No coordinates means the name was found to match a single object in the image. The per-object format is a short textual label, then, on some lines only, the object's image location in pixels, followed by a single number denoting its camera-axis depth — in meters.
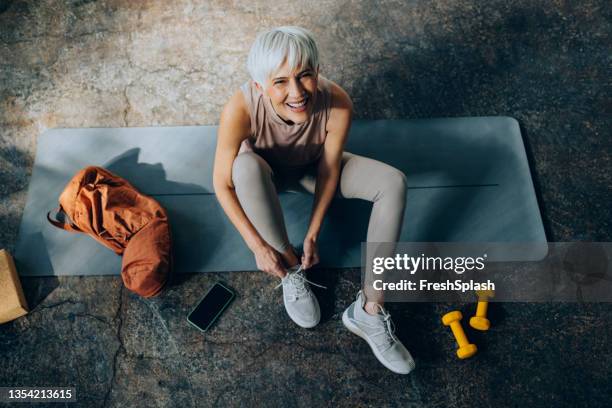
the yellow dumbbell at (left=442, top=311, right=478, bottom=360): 1.95
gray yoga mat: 2.16
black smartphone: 2.05
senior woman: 1.58
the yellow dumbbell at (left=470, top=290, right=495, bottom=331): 2.00
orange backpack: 1.98
